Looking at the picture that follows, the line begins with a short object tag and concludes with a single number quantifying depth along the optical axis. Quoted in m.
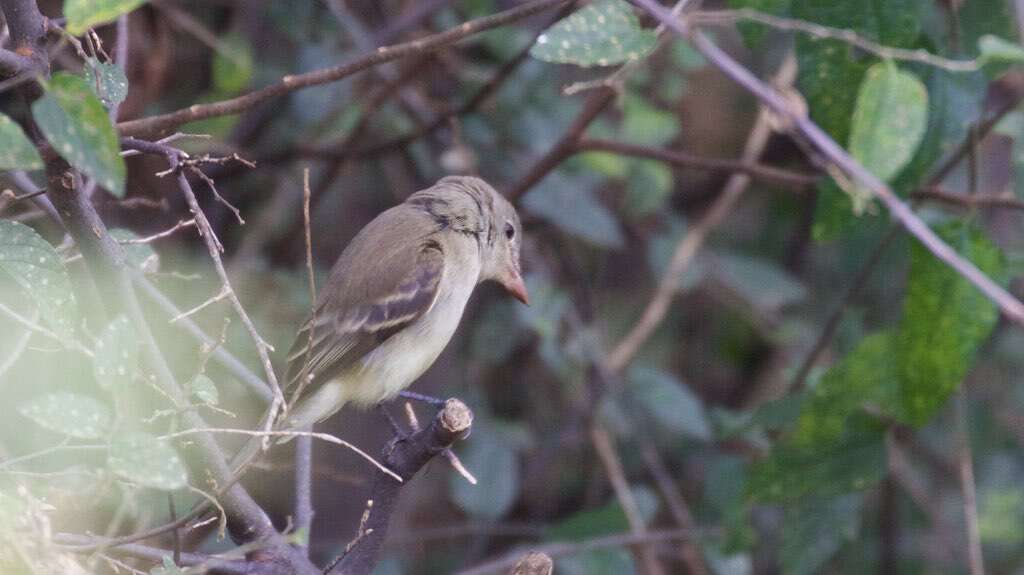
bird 7.54
